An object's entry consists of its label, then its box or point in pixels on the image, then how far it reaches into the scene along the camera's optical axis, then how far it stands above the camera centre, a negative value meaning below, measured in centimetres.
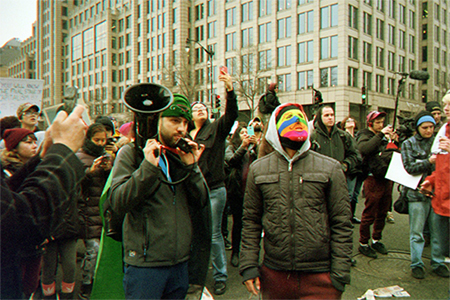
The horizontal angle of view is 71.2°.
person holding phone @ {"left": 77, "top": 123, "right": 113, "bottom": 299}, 378 -71
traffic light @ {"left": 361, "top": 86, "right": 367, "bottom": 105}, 2127 +346
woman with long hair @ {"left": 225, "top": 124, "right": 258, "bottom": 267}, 475 -58
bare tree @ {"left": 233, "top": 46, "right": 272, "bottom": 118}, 3486 +917
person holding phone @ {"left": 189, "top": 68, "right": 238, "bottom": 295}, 389 -20
